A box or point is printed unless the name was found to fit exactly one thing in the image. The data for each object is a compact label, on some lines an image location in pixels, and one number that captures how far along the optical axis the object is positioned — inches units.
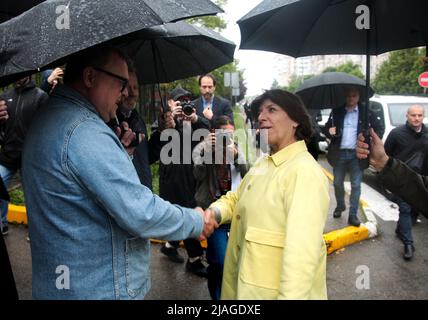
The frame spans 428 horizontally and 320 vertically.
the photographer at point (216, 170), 125.5
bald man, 194.4
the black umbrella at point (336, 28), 111.3
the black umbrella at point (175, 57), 135.8
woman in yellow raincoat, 71.7
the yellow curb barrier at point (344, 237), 199.6
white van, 363.3
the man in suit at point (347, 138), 229.3
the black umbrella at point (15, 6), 101.6
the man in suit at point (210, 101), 197.5
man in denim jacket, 61.5
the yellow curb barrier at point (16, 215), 234.7
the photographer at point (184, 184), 155.9
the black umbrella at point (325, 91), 247.9
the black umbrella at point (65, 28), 59.5
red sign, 511.3
